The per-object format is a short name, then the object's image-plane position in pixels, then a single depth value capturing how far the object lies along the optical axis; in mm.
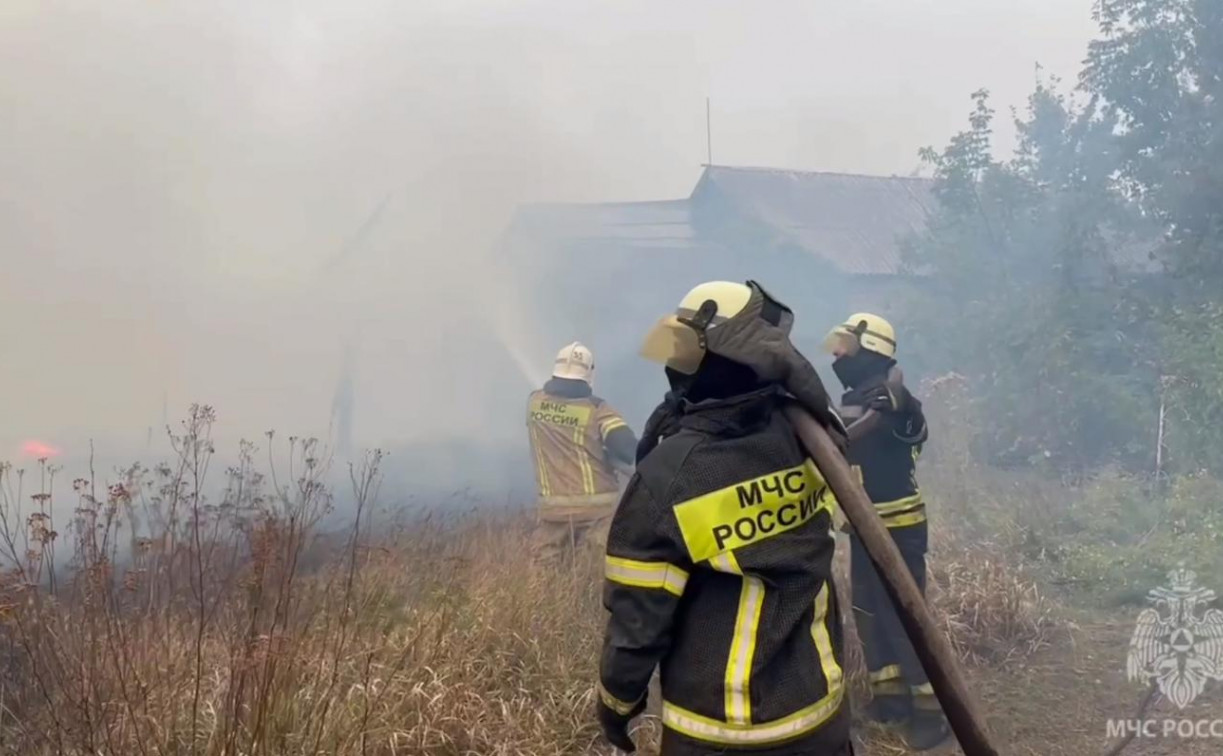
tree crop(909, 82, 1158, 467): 8742
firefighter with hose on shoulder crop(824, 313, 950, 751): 4047
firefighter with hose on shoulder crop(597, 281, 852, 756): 2014
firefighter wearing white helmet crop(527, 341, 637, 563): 5457
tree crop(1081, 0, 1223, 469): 7637
